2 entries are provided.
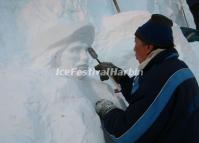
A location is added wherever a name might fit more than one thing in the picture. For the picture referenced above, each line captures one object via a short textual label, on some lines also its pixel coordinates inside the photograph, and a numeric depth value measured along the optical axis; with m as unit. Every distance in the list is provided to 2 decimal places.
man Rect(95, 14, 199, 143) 1.69
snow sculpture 1.79
